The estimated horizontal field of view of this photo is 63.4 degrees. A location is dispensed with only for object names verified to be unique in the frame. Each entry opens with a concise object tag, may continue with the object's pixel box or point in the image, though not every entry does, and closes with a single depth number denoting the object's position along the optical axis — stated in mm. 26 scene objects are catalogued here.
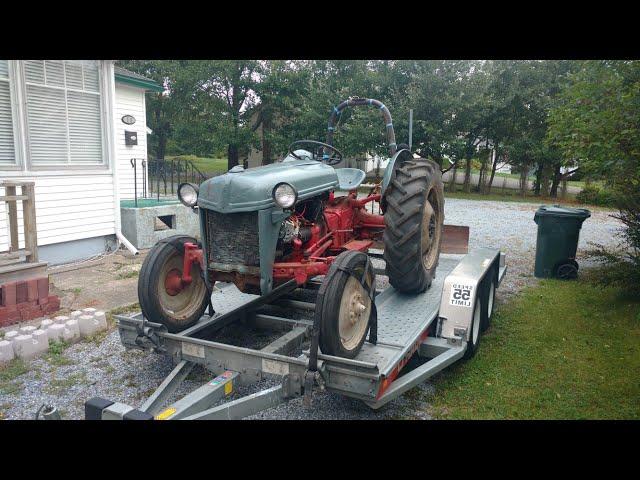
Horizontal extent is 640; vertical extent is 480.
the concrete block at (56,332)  4949
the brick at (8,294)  5406
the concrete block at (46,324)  5021
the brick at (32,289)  5651
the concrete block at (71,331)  5051
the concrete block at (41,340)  4723
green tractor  3736
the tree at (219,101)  23453
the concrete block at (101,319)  5363
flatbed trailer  3254
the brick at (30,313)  5574
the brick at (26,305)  5540
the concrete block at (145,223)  9305
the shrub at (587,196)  18953
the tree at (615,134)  5785
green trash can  7758
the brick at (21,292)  5559
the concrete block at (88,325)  5227
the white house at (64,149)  7434
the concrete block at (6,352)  4465
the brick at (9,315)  5367
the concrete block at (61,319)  5234
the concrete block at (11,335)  4684
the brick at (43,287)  5758
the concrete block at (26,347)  4582
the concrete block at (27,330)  4824
